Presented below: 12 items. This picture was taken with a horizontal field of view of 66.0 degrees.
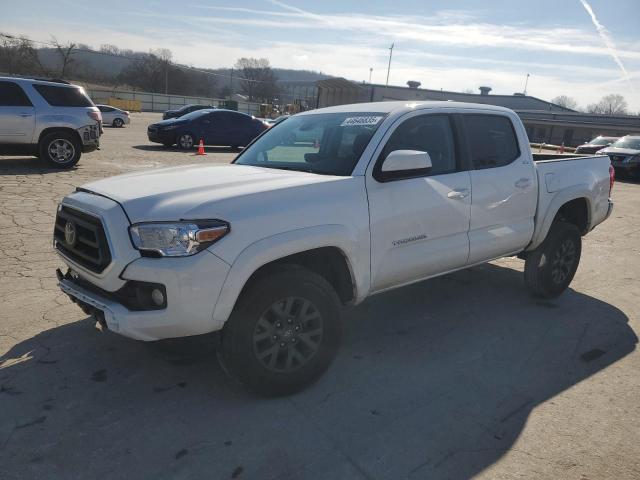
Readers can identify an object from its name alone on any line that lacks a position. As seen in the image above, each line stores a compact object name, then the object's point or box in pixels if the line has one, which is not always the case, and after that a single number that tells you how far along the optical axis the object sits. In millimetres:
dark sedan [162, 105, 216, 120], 33281
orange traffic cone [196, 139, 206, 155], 15930
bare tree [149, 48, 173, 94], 78100
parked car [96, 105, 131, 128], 27828
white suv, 10273
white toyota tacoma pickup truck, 2676
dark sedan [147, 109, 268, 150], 17266
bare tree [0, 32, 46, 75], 60750
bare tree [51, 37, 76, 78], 69562
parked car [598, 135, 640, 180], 17672
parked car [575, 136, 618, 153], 22438
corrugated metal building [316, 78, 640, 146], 40094
